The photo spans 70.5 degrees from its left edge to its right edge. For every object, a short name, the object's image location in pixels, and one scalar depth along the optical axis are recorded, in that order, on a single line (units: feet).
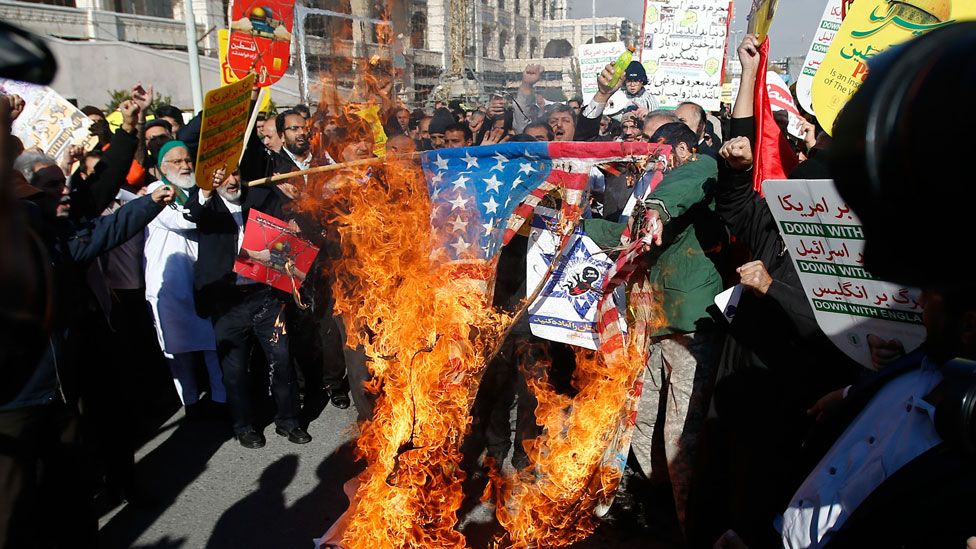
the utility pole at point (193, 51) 38.96
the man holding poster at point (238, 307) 16.26
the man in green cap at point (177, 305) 18.42
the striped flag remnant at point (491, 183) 12.68
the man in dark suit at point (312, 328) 19.10
